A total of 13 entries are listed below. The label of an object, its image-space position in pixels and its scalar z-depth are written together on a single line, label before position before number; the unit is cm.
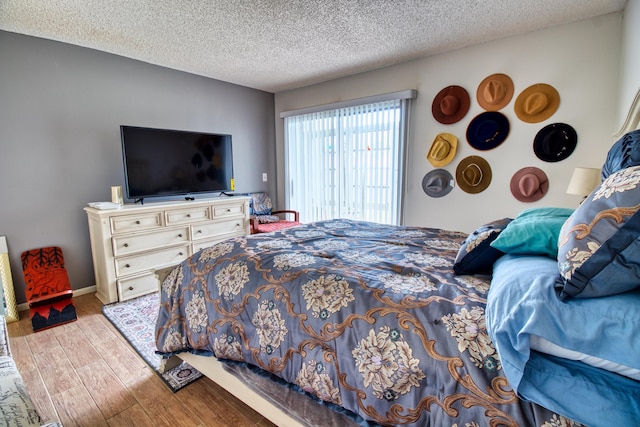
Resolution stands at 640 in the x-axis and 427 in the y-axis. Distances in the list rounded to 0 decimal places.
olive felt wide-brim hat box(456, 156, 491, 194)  306
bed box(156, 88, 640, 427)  73
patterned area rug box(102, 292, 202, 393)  183
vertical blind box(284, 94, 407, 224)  360
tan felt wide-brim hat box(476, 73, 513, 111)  287
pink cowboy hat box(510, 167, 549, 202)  278
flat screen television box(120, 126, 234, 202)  302
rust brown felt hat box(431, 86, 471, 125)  310
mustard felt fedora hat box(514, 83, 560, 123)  267
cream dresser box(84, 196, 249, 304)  278
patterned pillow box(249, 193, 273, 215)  443
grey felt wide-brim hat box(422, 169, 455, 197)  329
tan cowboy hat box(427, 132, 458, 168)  321
